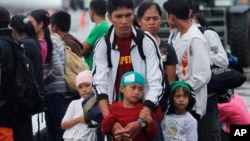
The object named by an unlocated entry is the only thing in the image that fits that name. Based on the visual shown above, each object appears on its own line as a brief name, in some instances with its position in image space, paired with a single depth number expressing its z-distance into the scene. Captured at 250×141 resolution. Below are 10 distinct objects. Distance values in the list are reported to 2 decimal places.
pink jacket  17.02
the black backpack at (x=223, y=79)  14.66
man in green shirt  17.99
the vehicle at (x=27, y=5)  53.09
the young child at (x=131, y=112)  11.84
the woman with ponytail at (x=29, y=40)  15.60
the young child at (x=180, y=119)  13.69
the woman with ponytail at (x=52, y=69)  16.68
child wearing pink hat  14.68
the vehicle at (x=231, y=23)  34.73
